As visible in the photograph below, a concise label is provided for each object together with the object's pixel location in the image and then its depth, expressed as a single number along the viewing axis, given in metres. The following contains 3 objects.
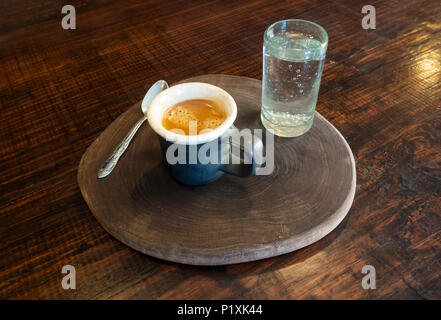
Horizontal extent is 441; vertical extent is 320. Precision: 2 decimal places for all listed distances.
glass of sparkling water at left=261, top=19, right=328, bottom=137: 0.65
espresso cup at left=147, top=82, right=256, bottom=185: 0.56
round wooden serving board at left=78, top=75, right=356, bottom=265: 0.56
